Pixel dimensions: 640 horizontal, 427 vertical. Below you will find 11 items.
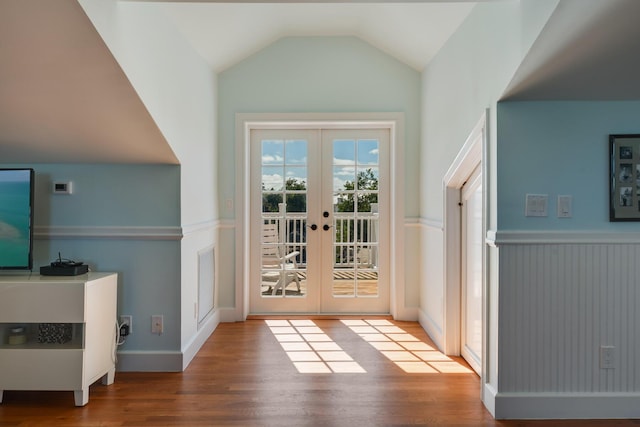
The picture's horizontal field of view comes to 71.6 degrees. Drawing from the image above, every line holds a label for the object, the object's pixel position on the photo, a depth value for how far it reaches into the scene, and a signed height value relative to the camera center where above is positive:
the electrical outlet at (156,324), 2.96 -0.72
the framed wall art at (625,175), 2.27 +0.22
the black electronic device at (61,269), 2.59 -0.31
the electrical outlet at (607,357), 2.29 -0.71
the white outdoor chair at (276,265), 4.44 -0.48
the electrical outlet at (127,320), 2.94 -0.69
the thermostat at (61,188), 2.90 +0.18
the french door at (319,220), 4.40 -0.03
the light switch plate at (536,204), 2.30 +0.07
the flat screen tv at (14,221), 2.65 -0.03
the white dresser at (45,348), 2.42 -0.68
